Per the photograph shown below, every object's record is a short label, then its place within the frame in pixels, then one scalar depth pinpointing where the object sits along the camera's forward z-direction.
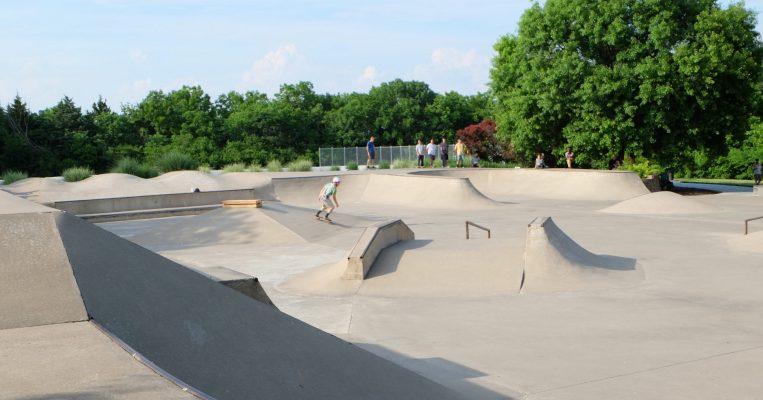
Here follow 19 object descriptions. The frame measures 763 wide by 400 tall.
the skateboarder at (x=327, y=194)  17.83
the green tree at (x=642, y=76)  27.69
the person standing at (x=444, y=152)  34.38
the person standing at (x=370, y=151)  33.66
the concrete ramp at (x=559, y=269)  10.55
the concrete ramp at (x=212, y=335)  4.46
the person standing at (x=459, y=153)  35.09
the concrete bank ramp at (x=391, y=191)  23.41
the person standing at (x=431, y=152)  35.78
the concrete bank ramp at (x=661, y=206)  20.88
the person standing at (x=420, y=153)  34.31
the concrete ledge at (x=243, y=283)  6.61
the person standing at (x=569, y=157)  31.08
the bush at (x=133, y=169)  29.20
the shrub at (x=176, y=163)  31.20
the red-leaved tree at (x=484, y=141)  41.61
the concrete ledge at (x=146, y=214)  20.52
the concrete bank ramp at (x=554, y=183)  26.77
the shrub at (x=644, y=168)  29.17
